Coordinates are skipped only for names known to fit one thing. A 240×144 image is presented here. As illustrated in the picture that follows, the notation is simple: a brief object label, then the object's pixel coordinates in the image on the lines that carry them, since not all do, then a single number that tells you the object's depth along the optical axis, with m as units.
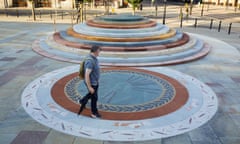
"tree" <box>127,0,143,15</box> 31.64
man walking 5.99
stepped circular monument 12.54
